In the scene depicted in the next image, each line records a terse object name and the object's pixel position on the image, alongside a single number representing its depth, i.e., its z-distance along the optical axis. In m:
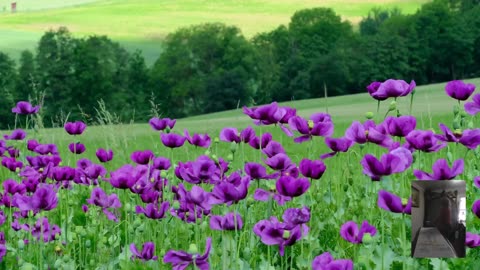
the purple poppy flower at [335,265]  4.02
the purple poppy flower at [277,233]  5.15
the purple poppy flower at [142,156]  7.76
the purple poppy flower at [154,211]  6.75
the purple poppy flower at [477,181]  6.37
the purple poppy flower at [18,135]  11.16
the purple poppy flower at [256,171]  6.50
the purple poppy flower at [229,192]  5.33
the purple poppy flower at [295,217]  5.00
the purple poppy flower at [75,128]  9.66
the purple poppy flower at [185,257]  4.36
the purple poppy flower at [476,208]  6.12
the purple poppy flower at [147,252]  6.01
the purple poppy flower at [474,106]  8.35
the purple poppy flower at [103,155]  8.75
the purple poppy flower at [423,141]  6.06
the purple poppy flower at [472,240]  5.62
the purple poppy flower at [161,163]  7.92
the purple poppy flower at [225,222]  5.45
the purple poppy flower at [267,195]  6.40
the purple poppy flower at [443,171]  4.76
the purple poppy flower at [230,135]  7.91
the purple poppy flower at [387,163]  5.14
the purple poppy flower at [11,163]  9.35
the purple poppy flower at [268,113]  7.62
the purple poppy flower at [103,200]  7.13
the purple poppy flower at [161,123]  9.11
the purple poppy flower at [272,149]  7.22
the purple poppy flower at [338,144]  7.29
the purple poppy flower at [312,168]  6.34
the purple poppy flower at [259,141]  8.14
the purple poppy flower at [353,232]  5.44
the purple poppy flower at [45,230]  7.38
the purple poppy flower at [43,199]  6.10
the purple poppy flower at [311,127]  7.43
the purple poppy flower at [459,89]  8.21
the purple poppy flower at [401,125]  6.66
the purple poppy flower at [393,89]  7.69
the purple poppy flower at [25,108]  11.17
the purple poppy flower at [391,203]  4.92
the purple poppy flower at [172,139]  8.07
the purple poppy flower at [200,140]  8.36
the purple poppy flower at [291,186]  5.52
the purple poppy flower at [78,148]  9.54
